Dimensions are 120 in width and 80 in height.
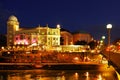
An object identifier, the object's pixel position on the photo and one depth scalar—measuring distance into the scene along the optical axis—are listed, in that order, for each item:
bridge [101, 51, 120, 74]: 35.66
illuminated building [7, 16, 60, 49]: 132.37
